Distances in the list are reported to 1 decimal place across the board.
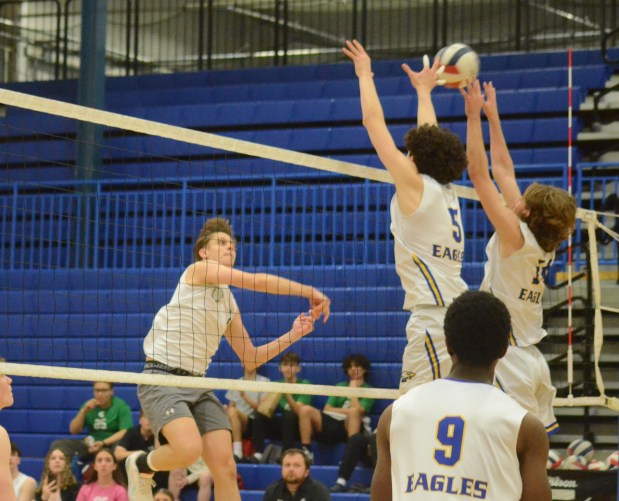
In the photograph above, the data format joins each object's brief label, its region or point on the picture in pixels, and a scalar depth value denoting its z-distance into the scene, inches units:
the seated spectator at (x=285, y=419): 471.2
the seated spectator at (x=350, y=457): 452.4
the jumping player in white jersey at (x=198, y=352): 268.5
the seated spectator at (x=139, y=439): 477.7
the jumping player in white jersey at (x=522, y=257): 242.8
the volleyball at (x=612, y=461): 408.8
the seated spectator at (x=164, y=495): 422.9
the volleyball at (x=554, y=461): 415.2
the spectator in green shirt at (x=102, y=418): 492.2
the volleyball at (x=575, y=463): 412.3
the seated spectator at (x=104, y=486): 446.6
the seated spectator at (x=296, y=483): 419.5
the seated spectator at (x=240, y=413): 483.5
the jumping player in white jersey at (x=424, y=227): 250.5
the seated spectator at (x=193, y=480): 454.0
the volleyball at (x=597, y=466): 410.8
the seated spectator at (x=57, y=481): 457.7
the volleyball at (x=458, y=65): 293.1
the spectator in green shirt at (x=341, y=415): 470.6
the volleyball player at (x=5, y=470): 243.4
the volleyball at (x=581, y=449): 422.2
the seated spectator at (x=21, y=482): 435.8
